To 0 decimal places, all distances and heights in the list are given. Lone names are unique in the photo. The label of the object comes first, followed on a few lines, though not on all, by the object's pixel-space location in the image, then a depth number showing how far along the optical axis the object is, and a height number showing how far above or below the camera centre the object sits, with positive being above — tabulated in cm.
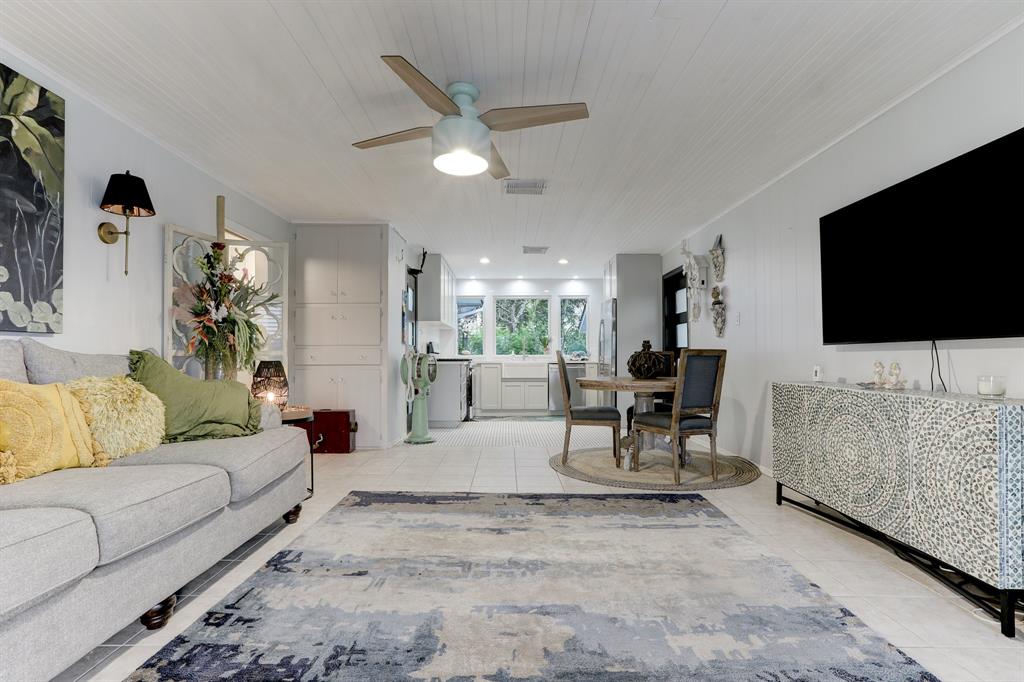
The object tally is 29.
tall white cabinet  536 +23
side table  334 -41
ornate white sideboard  179 -51
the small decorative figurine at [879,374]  276 -13
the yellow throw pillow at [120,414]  220 -27
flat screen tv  211 +46
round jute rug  382 -99
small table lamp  365 -22
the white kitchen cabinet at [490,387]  907 -61
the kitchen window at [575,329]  960 +42
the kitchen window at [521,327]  960 +48
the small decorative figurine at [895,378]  266 -15
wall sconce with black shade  271 +82
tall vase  328 -8
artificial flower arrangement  322 +21
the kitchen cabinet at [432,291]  714 +86
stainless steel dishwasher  873 -63
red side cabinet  511 -77
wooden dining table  402 -28
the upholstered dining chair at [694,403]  388 -40
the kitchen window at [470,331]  960 +40
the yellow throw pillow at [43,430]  187 -29
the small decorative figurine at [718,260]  520 +93
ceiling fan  244 +114
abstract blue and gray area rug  158 -96
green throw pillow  260 -26
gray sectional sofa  133 -57
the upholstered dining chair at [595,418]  451 -58
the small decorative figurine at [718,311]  520 +41
